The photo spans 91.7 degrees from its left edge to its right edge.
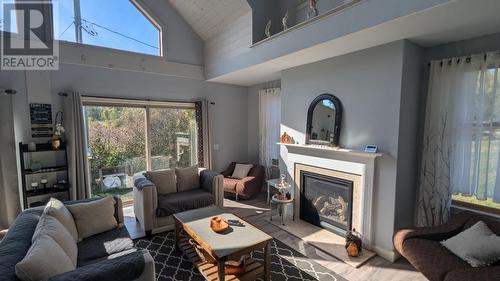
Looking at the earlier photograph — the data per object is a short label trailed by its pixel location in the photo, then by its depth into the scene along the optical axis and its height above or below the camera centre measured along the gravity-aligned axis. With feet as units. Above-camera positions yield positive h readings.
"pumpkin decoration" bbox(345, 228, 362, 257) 9.25 -4.59
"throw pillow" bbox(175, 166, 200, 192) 13.25 -2.99
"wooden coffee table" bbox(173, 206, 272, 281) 7.09 -3.65
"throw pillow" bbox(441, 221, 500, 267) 6.69 -3.45
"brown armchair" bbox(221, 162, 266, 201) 15.26 -3.80
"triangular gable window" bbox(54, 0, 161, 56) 12.23 +5.41
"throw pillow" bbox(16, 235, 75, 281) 4.52 -2.76
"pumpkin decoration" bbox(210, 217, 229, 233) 8.16 -3.44
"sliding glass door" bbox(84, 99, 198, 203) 13.69 -0.94
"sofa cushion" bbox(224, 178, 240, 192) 15.52 -3.86
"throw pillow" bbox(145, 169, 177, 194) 12.50 -2.90
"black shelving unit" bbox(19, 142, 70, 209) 11.10 -2.25
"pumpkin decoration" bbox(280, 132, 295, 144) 12.99 -0.77
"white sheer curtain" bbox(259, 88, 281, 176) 16.01 +0.05
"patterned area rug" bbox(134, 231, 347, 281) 8.25 -5.14
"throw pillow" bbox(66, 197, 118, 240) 8.02 -3.15
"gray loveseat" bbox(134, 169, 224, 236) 10.83 -3.66
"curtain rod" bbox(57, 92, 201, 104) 12.06 +1.50
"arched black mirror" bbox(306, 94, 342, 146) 10.61 +0.21
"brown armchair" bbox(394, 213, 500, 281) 6.08 -3.68
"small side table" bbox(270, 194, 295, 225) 12.00 -4.00
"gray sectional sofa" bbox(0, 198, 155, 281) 4.87 -3.07
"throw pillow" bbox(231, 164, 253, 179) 16.66 -3.18
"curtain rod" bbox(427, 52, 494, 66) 7.98 +2.28
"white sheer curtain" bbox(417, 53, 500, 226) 8.05 -0.35
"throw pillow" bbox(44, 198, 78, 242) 7.12 -2.73
